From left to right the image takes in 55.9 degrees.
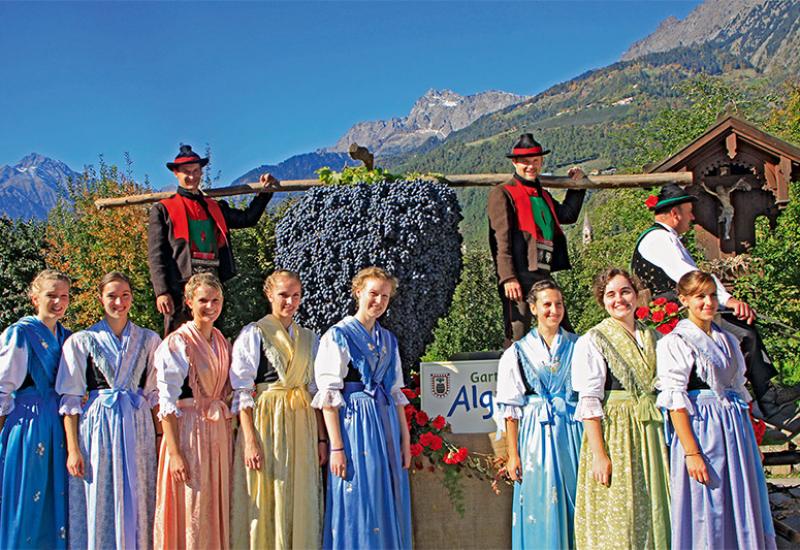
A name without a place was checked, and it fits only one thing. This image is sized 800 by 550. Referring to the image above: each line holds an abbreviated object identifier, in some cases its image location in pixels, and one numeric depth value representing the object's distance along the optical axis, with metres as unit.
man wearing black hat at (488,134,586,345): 4.33
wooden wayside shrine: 6.41
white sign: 4.34
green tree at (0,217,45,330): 14.82
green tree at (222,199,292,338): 12.12
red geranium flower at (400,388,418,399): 4.36
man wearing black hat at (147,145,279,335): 4.36
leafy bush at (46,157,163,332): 12.89
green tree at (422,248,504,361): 14.27
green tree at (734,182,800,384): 8.51
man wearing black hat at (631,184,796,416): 4.12
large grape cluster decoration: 4.33
